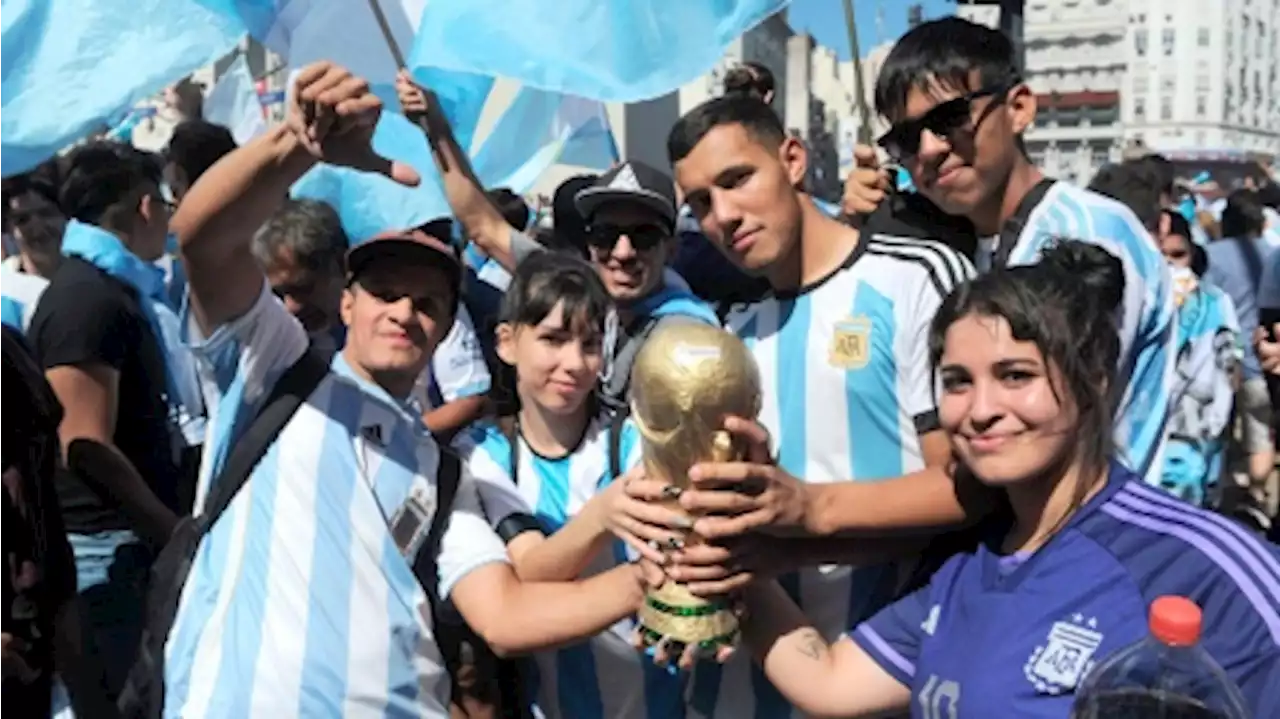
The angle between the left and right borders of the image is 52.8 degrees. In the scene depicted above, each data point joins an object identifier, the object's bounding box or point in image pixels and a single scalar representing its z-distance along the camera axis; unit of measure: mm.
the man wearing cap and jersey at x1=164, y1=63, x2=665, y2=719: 2342
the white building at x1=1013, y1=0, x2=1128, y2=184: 97812
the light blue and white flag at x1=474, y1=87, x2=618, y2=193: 4820
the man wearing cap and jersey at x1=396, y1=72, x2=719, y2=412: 3443
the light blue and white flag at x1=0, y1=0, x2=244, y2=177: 2643
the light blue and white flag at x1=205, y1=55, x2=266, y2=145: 6309
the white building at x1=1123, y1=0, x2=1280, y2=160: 102812
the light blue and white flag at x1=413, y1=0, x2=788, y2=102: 3053
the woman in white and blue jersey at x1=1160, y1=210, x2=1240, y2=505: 5695
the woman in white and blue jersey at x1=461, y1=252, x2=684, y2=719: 2799
